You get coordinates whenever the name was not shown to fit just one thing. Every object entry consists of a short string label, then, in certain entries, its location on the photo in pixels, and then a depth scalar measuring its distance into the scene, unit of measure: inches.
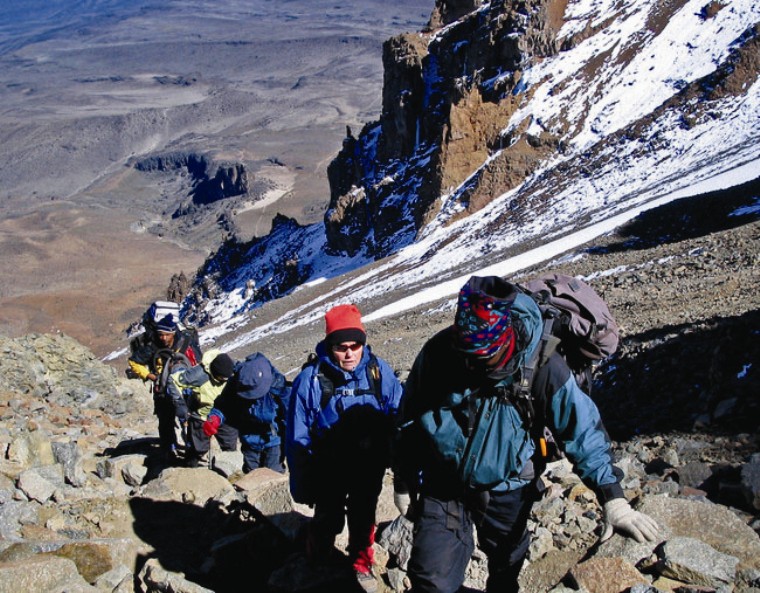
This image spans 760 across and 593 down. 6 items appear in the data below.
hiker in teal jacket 133.0
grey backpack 153.3
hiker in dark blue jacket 239.9
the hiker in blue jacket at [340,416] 170.2
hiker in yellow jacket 270.5
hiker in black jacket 281.9
